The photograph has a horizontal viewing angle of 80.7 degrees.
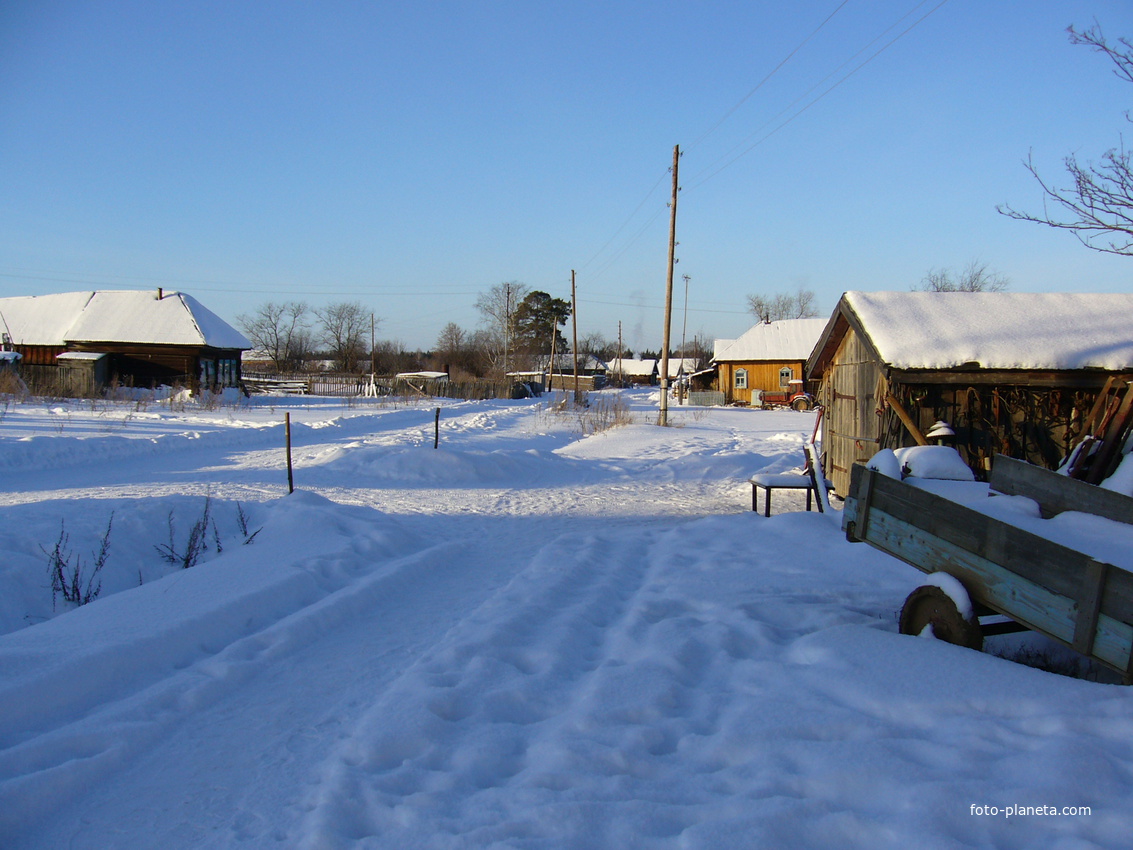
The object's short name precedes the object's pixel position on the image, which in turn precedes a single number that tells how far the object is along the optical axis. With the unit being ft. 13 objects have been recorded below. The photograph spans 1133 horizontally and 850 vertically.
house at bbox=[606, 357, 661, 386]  301.02
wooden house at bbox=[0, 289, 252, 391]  111.45
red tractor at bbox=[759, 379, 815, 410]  122.05
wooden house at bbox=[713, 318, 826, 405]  128.77
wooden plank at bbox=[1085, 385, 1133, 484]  22.43
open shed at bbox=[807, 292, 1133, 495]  29.50
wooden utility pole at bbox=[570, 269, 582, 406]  124.67
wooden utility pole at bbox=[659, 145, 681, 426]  71.36
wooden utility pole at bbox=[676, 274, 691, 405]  143.02
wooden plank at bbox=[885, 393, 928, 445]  30.12
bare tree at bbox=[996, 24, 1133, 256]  24.72
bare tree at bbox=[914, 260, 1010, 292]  117.08
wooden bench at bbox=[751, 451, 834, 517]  30.86
